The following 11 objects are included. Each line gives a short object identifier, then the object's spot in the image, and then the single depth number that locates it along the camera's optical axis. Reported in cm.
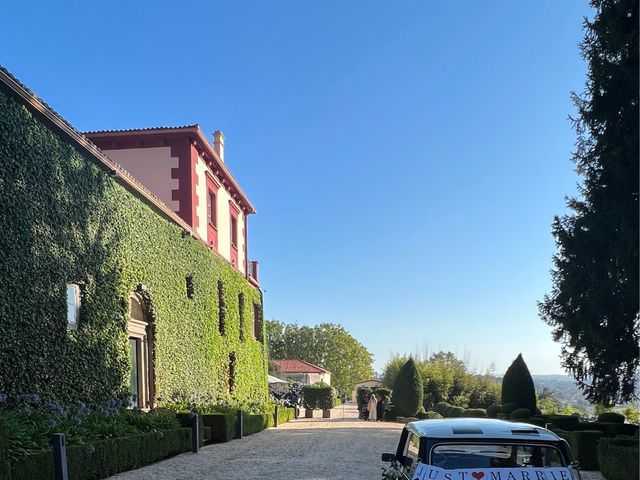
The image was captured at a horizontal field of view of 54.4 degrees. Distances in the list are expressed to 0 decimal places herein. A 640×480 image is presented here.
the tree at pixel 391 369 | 4172
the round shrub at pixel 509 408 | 2064
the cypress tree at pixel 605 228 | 1121
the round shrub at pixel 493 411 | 2241
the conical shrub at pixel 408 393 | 3106
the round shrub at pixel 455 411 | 2721
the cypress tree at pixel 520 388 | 2161
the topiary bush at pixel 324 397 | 3784
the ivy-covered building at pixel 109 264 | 1019
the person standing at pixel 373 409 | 3225
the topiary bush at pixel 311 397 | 3828
